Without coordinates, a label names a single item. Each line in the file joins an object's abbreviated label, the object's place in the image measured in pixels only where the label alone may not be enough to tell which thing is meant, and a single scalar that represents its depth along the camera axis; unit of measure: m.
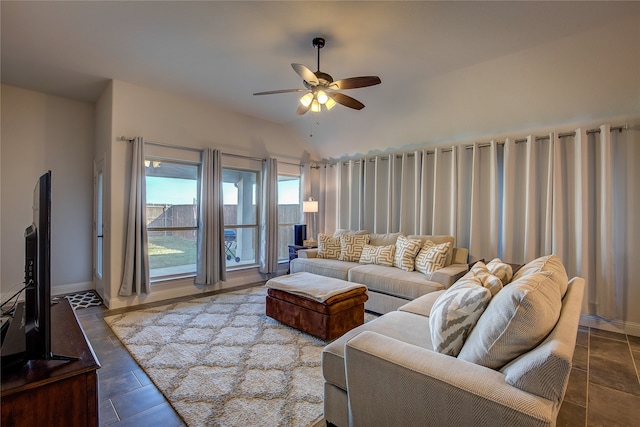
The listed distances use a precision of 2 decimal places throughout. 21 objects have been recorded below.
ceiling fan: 2.60
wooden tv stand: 1.12
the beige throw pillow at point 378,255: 4.08
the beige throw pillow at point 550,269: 1.66
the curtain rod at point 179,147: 3.84
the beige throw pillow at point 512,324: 1.17
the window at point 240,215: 5.02
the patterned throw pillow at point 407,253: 3.83
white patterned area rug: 1.86
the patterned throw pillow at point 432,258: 3.60
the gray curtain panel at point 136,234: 3.78
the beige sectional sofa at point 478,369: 1.03
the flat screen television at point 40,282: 1.24
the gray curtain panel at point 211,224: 4.42
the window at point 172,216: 4.26
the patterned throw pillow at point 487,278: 1.63
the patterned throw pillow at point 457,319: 1.45
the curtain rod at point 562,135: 3.05
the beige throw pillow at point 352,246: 4.46
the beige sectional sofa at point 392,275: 3.31
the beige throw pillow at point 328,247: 4.65
